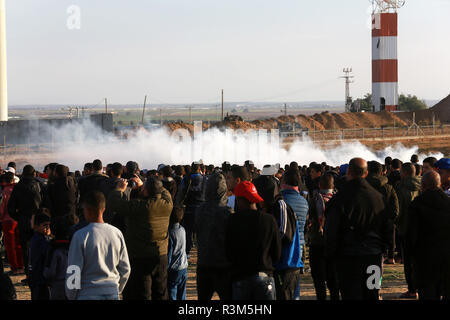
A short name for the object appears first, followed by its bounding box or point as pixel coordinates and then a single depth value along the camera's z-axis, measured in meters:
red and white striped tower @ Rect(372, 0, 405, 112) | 60.41
